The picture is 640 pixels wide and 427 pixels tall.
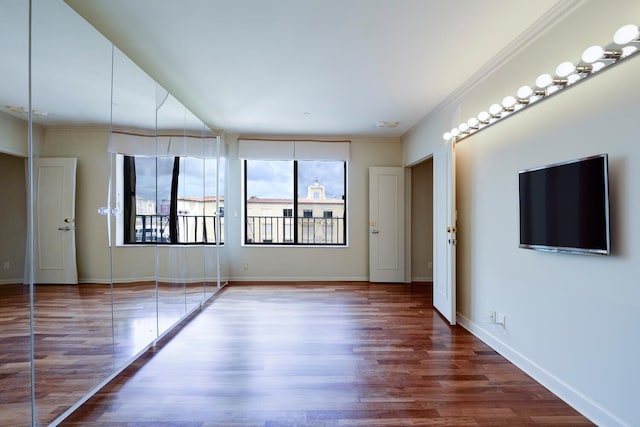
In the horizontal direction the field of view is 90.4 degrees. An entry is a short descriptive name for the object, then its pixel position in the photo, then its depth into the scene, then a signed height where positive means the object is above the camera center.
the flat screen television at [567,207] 1.70 +0.07
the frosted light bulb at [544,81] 1.96 +0.86
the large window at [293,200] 5.55 +0.34
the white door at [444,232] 3.31 -0.15
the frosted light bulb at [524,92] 2.16 +0.87
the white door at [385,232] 5.34 -0.22
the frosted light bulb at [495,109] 2.52 +0.87
